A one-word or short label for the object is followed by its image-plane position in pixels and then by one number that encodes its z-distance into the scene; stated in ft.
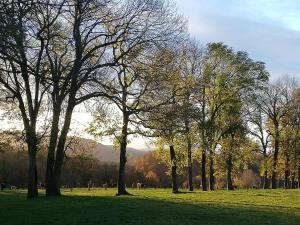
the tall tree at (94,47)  70.37
